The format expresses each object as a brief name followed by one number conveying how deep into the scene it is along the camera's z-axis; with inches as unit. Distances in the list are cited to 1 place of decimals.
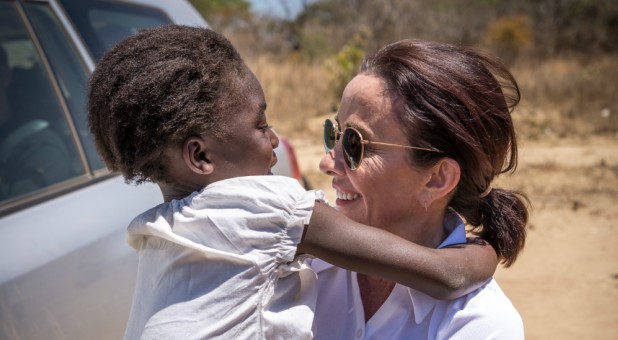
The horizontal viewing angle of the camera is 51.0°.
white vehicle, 73.7
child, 50.9
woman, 65.4
